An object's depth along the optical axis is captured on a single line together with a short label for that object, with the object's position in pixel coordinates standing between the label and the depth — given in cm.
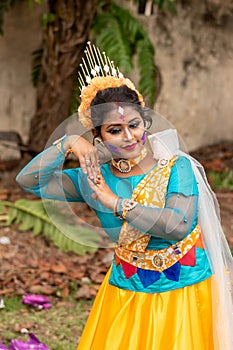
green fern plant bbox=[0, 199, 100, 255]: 524
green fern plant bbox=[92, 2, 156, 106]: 591
